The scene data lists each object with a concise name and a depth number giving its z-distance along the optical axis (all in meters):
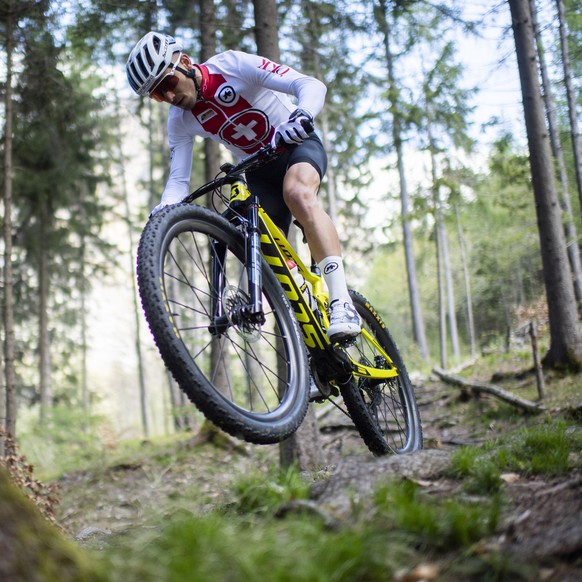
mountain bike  2.45
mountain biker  3.14
